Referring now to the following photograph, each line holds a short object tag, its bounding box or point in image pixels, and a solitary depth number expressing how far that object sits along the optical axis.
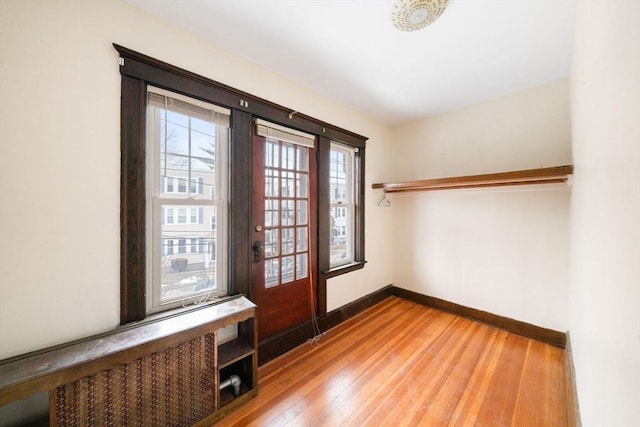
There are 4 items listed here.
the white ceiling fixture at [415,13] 1.39
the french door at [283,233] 2.05
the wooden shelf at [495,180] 1.90
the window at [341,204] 2.83
